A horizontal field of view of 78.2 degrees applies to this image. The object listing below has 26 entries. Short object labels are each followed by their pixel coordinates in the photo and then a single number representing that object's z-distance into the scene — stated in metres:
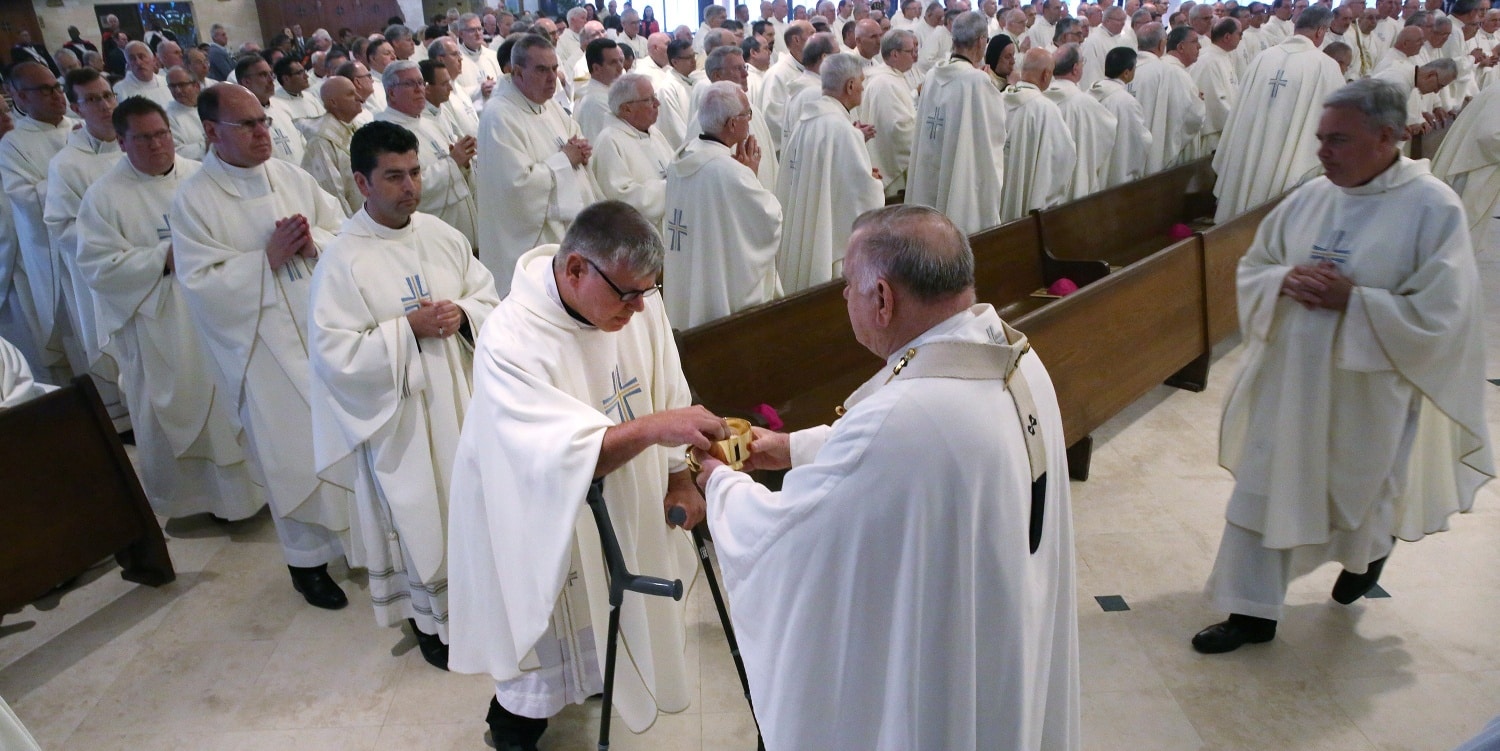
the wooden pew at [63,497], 3.39
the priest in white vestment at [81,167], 4.70
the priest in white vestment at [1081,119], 6.81
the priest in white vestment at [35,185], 5.41
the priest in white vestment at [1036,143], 6.56
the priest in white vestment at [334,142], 5.57
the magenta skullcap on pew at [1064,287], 5.45
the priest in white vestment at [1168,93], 7.87
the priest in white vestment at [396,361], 2.94
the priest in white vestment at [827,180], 5.22
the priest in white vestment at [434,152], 5.48
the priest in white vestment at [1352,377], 2.78
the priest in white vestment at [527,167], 5.45
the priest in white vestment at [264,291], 3.46
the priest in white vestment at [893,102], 7.04
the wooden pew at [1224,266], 5.36
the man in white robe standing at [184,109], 7.00
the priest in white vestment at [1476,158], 6.68
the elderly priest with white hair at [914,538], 1.65
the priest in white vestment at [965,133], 6.21
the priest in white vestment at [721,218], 4.35
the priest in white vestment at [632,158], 5.29
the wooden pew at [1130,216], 5.97
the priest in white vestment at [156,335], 3.96
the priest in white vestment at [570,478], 2.09
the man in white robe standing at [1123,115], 7.30
